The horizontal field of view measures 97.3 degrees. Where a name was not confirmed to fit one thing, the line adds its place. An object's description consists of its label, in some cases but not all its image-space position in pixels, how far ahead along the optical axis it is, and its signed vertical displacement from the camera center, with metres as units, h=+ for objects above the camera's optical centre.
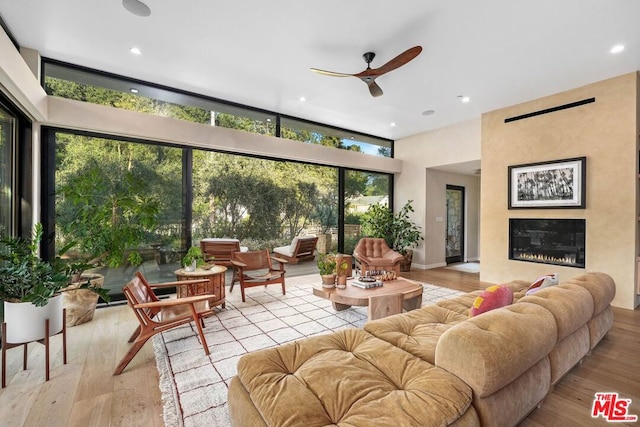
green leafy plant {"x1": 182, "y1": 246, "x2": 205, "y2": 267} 3.51 -0.58
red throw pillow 1.92 -0.60
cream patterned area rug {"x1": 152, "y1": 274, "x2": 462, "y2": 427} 1.85 -1.26
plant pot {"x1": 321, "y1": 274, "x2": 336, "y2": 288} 3.33 -0.81
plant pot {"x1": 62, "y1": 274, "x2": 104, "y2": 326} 3.13 -1.05
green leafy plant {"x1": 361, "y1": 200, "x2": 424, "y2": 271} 6.45 -0.38
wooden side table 3.26 -0.86
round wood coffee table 2.95 -0.89
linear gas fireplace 4.21 -0.44
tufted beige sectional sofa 1.14 -0.79
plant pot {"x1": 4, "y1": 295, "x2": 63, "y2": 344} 2.03 -0.80
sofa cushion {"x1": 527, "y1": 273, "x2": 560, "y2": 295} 2.47 -0.61
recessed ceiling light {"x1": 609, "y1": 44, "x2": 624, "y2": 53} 3.15 +1.88
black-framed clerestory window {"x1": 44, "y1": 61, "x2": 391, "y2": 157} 3.68 +1.68
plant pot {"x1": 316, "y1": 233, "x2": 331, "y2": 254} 6.09 -0.68
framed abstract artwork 4.15 +0.46
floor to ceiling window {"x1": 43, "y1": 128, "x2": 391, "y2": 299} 3.33 +0.18
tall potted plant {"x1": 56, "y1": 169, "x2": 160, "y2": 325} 3.13 -0.14
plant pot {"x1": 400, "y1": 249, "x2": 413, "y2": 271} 6.34 -1.14
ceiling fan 2.73 +1.56
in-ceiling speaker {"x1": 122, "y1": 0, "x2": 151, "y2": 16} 2.56 +1.90
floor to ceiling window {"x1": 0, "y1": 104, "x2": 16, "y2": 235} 2.74 +0.42
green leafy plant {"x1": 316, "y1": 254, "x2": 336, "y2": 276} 3.39 -0.65
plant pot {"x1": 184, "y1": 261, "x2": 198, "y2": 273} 3.46 -0.69
